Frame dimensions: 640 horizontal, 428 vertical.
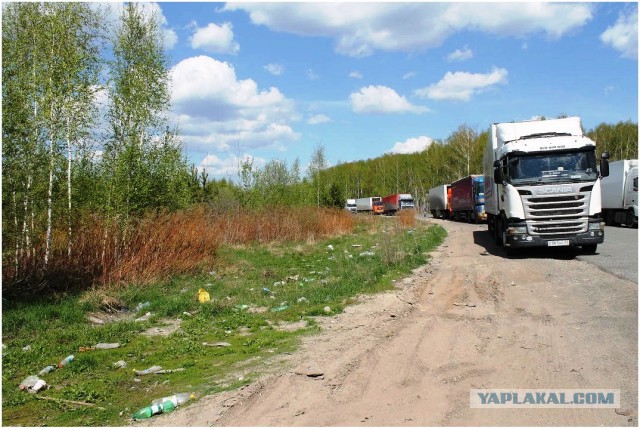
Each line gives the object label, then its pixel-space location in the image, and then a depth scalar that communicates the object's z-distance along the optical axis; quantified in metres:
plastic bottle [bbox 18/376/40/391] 5.98
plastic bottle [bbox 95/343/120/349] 7.57
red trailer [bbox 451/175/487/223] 33.94
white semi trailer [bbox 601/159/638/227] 25.48
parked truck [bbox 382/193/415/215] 61.66
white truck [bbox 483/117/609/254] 13.31
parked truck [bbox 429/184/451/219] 47.47
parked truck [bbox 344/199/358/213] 71.72
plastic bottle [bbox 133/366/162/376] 6.23
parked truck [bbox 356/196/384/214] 68.72
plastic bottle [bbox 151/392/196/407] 5.02
